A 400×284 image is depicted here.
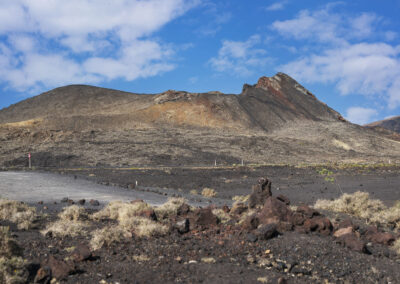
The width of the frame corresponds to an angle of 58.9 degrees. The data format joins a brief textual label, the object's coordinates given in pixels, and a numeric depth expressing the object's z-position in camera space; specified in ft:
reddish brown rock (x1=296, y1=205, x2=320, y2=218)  27.61
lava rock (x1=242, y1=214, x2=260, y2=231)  25.41
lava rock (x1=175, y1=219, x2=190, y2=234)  26.45
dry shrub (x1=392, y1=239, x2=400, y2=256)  24.14
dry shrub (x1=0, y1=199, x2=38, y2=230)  28.94
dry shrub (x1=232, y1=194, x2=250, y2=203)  55.48
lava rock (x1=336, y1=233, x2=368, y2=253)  22.85
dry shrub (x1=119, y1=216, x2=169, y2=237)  25.61
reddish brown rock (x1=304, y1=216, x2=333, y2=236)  25.26
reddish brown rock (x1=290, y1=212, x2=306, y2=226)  26.03
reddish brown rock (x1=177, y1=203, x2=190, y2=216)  34.32
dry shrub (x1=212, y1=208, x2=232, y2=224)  30.55
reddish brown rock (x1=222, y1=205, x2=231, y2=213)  34.51
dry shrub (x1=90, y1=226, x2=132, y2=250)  23.18
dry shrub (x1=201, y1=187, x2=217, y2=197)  62.95
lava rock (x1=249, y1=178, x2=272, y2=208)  38.27
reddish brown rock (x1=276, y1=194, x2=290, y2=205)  33.84
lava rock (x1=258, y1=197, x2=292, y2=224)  26.48
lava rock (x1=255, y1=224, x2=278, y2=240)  23.43
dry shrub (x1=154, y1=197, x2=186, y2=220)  33.11
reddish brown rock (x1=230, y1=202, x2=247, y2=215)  33.19
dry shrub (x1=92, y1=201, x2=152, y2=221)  31.53
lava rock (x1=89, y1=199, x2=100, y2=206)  43.39
